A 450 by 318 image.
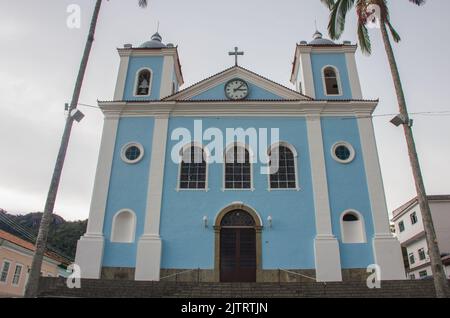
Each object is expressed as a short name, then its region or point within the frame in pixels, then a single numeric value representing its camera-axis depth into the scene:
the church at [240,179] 15.46
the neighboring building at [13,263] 22.58
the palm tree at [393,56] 10.27
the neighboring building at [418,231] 29.38
